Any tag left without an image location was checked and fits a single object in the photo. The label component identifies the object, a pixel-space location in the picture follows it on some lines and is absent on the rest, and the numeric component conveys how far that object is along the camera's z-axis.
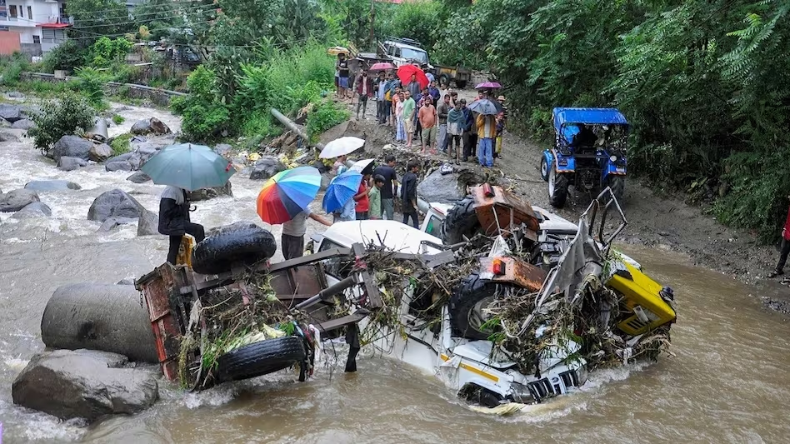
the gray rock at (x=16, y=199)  16.38
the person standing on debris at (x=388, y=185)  11.80
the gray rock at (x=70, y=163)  22.88
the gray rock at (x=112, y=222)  14.95
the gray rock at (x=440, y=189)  14.74
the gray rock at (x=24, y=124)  33.12
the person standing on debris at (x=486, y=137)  16.62
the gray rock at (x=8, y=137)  29.01
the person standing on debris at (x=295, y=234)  9.38
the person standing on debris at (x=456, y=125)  17.00
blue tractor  14.62
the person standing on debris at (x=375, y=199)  11.68
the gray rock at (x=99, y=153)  24.17
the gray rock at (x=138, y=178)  20.69
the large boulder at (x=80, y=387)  6.59
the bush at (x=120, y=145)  25.97
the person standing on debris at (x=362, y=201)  11.09
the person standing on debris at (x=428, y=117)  17.56
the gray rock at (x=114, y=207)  15.71
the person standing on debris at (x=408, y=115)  18.20
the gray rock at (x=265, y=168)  20.84
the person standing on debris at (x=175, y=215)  8.28
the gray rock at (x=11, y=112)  34.78
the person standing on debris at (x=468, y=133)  16.98
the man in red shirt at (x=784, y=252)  11.33
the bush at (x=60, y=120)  25.70
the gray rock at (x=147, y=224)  14.45
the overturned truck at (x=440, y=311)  6.41
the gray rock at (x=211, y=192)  17.75
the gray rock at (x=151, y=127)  31.11
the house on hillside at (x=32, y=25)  60.44
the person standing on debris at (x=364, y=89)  22.14
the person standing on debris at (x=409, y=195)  12.16
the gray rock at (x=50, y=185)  19.09
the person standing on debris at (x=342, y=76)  25.11
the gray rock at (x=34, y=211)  15.76
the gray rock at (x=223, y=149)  25.45
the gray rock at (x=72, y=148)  24.16
